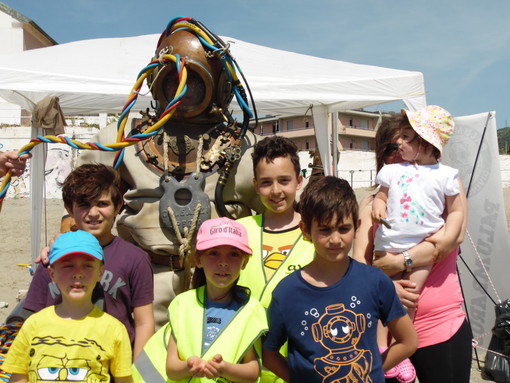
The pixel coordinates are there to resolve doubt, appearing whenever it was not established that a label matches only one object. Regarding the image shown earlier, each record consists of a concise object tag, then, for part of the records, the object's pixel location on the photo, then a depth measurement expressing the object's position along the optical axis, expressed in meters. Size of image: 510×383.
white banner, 3.51
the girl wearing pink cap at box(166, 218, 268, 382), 1.44
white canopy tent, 4.38
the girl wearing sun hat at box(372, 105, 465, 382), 1.80
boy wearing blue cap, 1.44
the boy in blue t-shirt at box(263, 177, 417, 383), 1.42
